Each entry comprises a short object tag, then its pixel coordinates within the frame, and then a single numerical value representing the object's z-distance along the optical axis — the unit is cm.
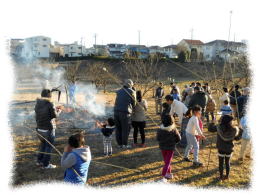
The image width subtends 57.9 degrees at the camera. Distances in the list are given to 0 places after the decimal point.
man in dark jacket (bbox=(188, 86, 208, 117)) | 740
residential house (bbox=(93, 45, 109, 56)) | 5804
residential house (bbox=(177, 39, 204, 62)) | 4368
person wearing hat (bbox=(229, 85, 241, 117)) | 846
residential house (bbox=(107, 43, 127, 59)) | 7081
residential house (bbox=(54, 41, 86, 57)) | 6994
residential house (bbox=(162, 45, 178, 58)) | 6347
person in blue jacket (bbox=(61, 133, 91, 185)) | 337
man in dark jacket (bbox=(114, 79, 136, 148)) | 647
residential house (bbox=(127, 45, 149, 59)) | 6564
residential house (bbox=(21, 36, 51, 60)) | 5075
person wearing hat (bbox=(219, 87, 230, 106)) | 818
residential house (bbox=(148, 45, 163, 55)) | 7018
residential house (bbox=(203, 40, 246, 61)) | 5093
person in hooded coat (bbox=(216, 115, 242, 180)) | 444
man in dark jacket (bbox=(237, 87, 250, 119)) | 680
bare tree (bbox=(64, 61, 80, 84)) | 1914
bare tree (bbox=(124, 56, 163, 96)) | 1808
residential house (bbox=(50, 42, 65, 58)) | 5679
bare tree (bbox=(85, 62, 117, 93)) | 2247
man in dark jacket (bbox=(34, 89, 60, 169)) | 509
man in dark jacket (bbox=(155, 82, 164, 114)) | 1106
